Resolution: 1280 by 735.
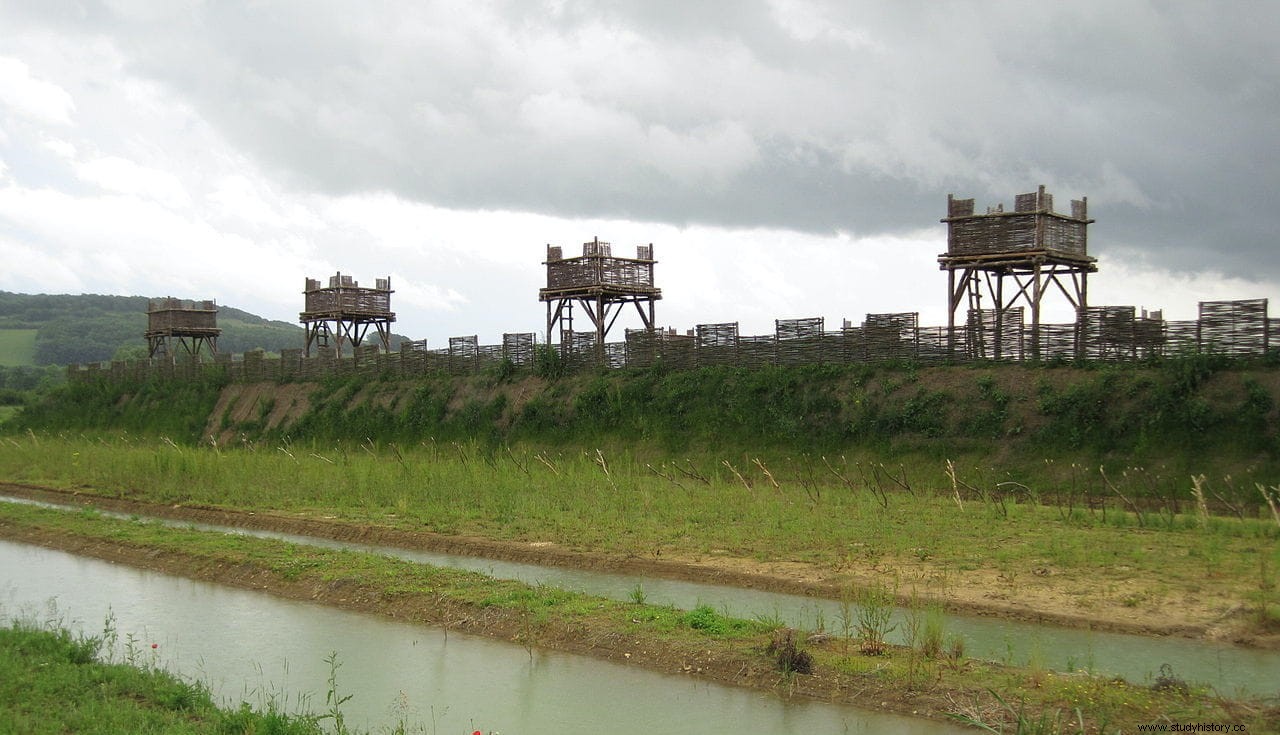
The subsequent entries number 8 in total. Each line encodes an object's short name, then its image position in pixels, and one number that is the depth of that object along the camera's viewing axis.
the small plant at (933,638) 10.15
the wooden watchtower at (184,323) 56.59
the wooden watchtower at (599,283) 37.22
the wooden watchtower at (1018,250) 27.45
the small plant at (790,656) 10.03
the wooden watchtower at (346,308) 47.66
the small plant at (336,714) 8.43
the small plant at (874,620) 10.46
